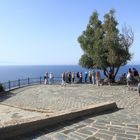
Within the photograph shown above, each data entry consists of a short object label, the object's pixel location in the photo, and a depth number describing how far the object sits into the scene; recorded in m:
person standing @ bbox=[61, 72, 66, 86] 15.47
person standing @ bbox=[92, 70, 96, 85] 15.34
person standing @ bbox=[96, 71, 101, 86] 14.44
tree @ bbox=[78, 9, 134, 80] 15.48
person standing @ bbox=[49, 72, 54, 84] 17.27
